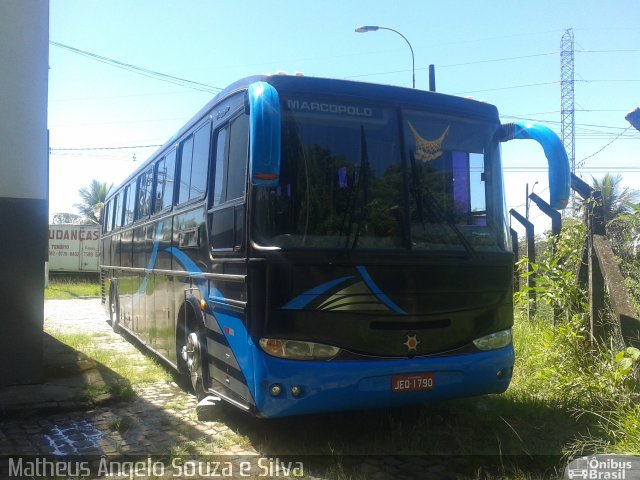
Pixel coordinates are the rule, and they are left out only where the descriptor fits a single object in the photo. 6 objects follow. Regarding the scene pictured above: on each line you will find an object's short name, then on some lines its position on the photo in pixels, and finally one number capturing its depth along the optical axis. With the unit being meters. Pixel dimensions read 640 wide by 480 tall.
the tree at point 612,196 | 6.99
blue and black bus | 4.90
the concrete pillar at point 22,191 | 7.25
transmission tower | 29.98
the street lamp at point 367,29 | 16.53
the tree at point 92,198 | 38.84
